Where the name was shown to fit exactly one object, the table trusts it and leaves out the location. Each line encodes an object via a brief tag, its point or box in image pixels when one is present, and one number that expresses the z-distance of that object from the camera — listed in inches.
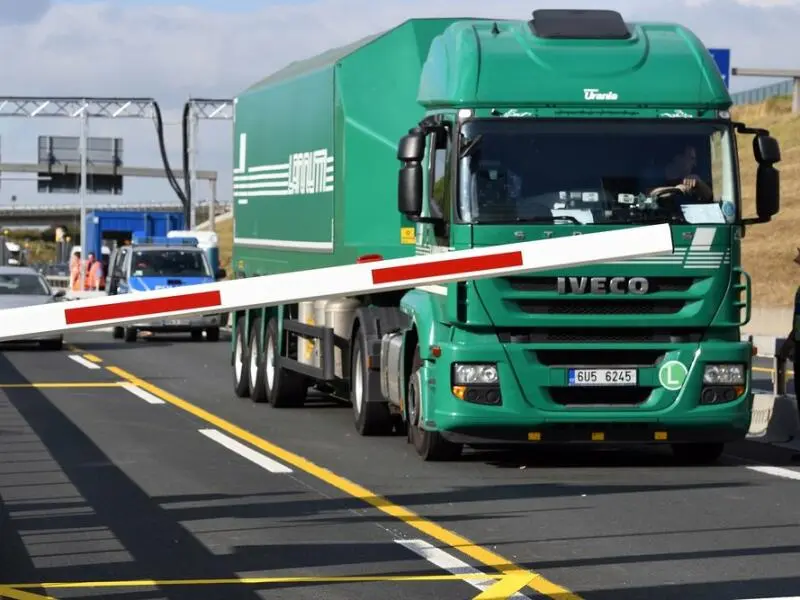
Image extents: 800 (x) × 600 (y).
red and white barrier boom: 291.1
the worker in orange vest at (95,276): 2539.4
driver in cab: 553.3
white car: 1363.2
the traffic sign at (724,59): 1099.3
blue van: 1520.7
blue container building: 3503.9
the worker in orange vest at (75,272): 2746.1
